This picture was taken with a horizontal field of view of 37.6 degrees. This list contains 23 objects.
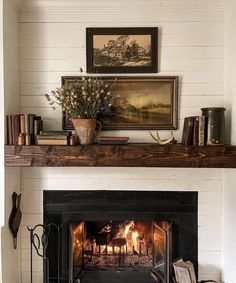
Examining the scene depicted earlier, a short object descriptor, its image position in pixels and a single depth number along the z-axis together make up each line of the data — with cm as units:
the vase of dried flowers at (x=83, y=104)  242
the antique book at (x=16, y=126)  244
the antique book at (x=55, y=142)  242
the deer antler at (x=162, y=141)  247
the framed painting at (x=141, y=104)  266
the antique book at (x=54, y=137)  242
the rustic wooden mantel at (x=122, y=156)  233
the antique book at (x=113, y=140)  244
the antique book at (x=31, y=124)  247
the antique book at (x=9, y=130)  245
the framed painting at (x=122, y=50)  265
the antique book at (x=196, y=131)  242
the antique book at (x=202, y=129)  240
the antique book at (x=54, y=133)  243
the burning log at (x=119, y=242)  288
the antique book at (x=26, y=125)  245
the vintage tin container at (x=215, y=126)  238
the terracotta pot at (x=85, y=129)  241
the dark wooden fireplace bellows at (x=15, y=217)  252
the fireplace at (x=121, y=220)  270
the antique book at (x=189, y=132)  244
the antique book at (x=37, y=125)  249
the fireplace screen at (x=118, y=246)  279
